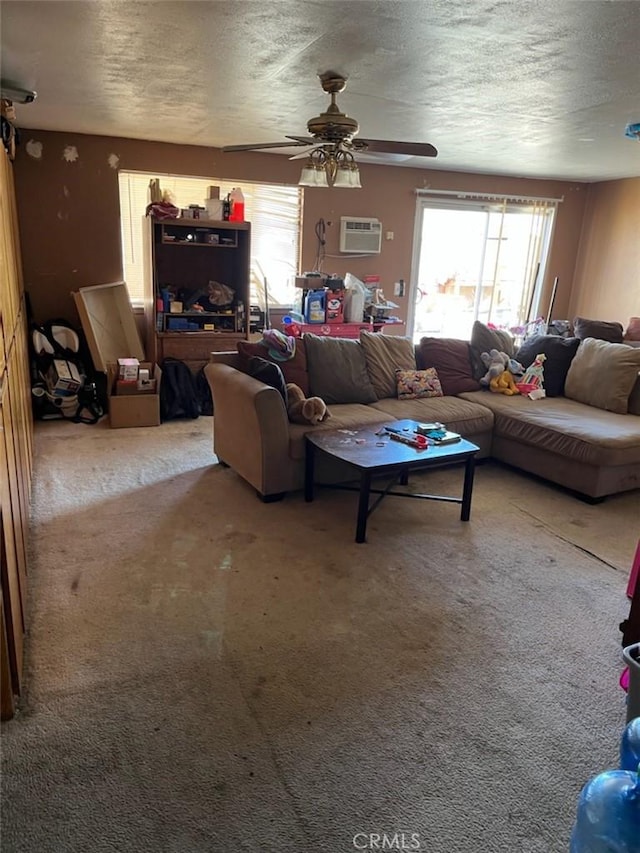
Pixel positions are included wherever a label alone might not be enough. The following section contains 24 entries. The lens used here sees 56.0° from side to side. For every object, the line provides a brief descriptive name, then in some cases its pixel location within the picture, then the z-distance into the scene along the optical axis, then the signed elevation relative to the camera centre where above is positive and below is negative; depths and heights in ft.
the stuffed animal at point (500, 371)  14.82 -2.52
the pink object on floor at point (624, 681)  6.79 -4.44
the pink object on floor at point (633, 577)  7.63 -3.86
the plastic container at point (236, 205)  17.25 +1.22
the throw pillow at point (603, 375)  13.70 -2.31
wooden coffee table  9.95 -3.26
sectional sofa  11.43 -3.05
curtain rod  21.49 +2.47
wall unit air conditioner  20.25 +0.72
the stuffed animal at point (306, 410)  11.63 -2.91
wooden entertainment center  16.81 -1.00
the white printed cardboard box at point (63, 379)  15.83 -3.56
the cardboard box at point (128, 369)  15.74 -3.17
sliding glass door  22.43 +0.06
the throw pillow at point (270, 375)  11.59 -2.30
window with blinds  17.89 +0.71
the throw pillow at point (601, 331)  16.63 -1.58
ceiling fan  9.21 +1.82
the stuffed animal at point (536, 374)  14.88 -2.53
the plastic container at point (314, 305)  18.04 -1.46
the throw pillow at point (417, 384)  14.19 -2.82
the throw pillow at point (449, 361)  14.90 -2.40
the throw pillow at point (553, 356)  15.06 -2.13
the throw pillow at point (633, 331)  20.93 -1.91
